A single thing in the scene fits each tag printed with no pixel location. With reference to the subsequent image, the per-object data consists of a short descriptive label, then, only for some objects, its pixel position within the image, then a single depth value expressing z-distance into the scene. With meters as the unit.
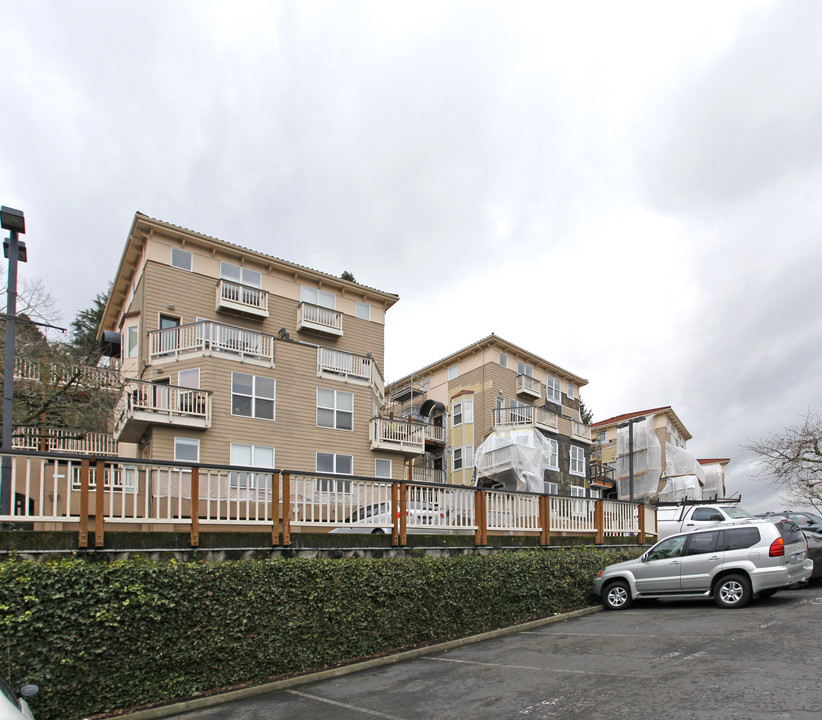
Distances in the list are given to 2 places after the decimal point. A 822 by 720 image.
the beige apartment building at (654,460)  50.47
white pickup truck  19.47
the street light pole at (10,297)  9.25
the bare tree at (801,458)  32.91
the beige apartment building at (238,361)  22.36
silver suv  12.41
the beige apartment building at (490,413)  39.66
